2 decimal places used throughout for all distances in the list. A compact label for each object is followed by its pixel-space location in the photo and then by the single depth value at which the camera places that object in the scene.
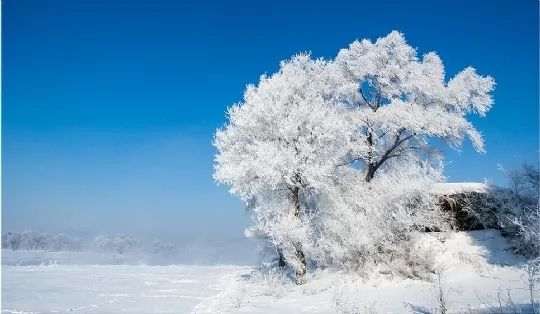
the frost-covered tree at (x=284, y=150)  19.81
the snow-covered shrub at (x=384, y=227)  17.55
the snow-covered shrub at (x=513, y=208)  16.25
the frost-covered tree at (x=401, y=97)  22.25
